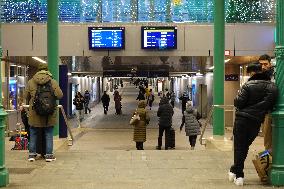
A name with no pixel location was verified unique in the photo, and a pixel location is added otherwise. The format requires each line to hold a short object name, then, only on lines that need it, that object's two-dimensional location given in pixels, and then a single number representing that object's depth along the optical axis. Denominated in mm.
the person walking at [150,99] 43562
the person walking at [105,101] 36603
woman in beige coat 15219
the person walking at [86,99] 36338
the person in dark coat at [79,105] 27847
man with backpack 8477
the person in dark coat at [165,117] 15508
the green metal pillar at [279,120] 6352
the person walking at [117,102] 34219
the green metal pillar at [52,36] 12164
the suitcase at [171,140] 15953
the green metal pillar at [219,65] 13078
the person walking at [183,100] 30953
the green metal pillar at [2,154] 6341
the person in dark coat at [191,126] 15711
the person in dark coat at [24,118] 12556
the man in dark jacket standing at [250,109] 6332
